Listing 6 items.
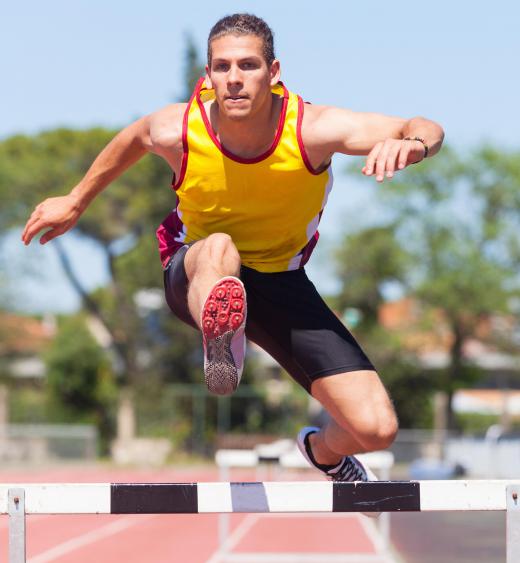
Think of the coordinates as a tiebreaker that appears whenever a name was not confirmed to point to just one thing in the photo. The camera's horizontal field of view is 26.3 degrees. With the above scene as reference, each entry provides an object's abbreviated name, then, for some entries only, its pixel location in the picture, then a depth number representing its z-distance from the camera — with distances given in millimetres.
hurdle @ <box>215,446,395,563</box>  8930
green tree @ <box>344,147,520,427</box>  40438
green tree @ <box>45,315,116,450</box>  41969
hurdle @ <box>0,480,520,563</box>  3537
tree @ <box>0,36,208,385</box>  38719
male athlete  4148
